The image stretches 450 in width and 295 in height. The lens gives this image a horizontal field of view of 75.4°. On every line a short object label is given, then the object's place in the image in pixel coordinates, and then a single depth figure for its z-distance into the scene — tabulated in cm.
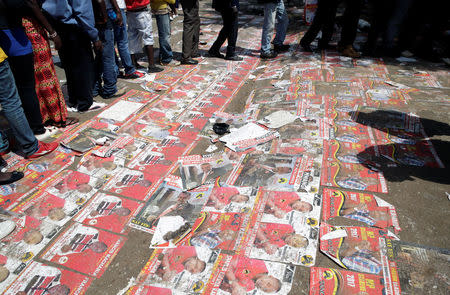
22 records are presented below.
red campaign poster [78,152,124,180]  244
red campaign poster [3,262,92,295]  158
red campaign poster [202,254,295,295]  154
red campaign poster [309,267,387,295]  150
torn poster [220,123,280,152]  276
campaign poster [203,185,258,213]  206
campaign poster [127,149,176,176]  251
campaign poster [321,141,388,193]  217
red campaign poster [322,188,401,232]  188
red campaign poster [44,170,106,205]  219
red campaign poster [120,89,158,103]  364
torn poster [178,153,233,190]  237
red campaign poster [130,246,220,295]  159
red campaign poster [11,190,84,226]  201
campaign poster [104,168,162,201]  226
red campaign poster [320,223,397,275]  161
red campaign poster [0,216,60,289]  167
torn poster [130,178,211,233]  202
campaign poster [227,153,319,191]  223
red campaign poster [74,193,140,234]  199
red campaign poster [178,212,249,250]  181
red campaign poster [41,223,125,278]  173
